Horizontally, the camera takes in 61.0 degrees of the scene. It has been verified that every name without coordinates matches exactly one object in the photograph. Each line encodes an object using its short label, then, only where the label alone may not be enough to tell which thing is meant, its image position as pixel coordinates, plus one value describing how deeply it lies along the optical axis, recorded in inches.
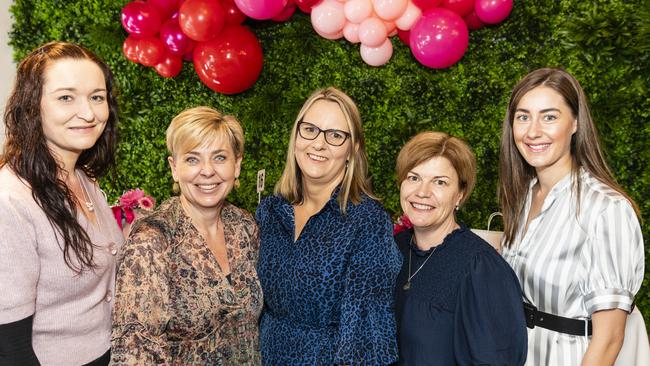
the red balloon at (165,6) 127.1
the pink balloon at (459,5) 115.3
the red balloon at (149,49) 130.4
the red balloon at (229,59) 123.4
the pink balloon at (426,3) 115.4
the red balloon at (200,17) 118.0
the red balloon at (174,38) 128.0
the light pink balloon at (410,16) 118.0
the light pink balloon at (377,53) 127.8
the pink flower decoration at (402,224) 110.8
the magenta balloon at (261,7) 113.6
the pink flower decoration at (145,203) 112.1
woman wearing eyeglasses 71.6
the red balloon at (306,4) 122.2
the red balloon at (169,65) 135.0
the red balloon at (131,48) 131.2
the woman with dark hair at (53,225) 54.5
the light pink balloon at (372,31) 120.0
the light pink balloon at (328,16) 121.0
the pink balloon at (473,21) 122.0
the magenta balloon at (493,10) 117.0
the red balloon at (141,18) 126.0
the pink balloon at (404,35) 124.5
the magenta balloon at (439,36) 113.9
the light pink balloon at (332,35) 126.4
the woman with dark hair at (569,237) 68.6
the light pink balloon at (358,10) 117.3
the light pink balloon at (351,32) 122.9
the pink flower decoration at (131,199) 109.7
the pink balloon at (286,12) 128.2
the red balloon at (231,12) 125.0
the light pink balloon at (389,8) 114.8
